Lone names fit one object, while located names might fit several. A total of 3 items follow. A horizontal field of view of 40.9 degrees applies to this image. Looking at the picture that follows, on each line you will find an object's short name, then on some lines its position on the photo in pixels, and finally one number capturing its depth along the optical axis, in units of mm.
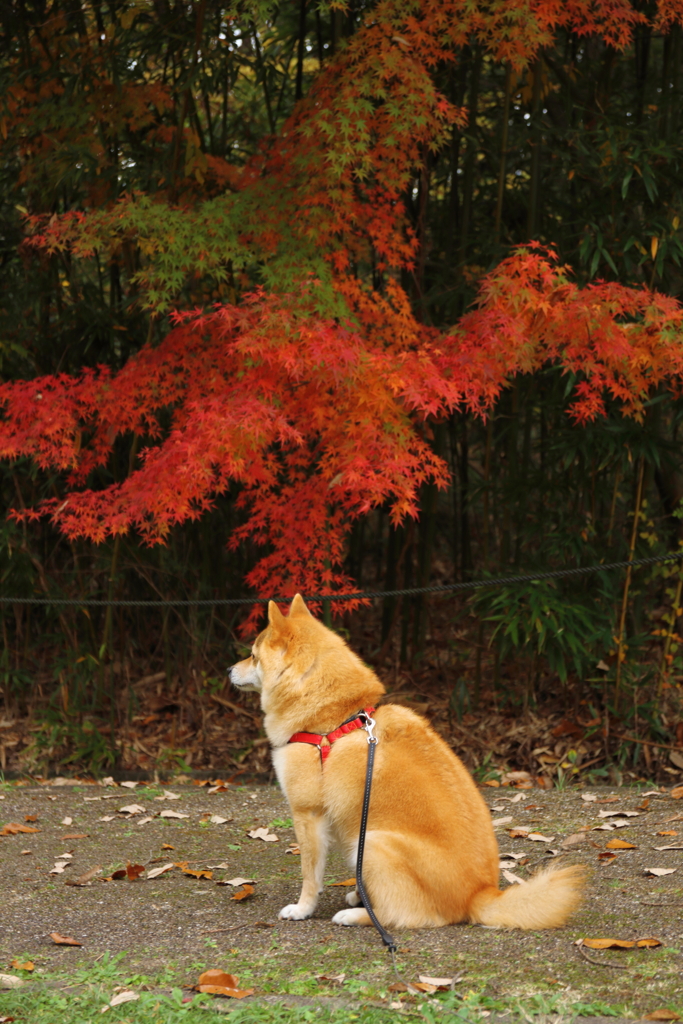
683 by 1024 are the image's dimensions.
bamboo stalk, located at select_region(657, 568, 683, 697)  5762
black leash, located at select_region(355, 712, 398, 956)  2785
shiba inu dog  2910
